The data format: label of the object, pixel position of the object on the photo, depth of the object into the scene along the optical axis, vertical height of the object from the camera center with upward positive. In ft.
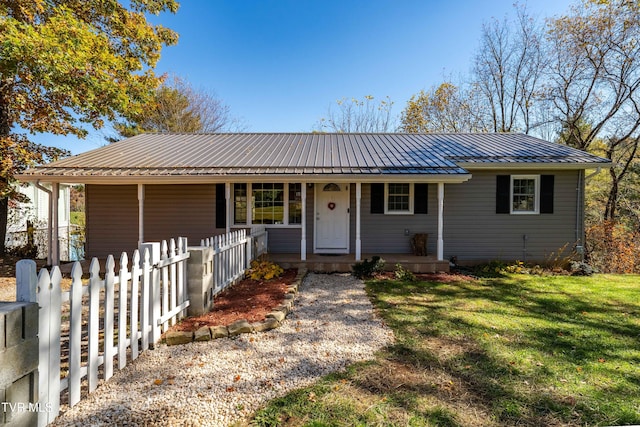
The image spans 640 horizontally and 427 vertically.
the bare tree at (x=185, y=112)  72.23 +22.64
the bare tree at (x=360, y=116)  74.08 +21.60
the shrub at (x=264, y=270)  22.00 -4.70
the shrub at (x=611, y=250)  34.12 -4.79
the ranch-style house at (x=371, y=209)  29.37 -0.32
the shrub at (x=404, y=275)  23.11 -5.12
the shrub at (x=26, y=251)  33.25 -5.10
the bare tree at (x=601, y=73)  45.96 +21.66
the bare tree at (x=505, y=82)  59.72 +25.53
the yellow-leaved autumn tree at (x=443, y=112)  69.46 +21.83
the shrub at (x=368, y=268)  23.68 -4.69
